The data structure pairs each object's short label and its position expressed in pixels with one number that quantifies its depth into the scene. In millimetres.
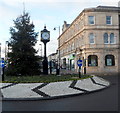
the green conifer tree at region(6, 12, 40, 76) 11521
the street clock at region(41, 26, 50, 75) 10854
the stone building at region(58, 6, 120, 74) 23337
